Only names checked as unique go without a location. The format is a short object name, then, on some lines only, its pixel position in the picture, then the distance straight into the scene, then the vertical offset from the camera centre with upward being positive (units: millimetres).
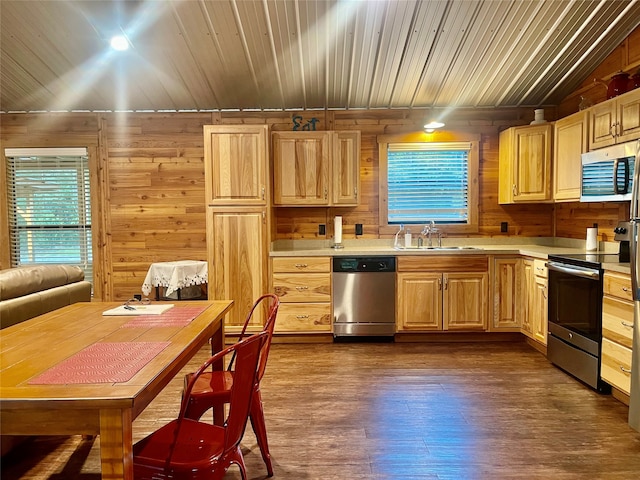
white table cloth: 4406 -505
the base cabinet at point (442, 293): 4227 -664
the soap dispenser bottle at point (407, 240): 4575 -148
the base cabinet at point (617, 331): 2703 -693
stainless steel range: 3022 -678
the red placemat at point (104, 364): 1293 -453
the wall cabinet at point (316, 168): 4441 +614
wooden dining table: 1172 -456
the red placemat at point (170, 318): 1976 -443
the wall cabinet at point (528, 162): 4211 +637
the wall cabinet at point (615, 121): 3018 +794
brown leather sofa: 2332 -385
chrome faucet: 4660 -65
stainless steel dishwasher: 4230 -693
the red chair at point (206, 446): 1434 -800
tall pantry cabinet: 4188 +139
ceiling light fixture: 3593 +1576
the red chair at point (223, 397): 1989 -797
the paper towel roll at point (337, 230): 4609 -37
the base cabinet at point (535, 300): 3736 -678
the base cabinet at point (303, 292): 4254 -653
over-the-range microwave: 3070 +403
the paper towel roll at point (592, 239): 3811 -125
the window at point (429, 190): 4801 +410
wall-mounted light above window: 4363 +1051
